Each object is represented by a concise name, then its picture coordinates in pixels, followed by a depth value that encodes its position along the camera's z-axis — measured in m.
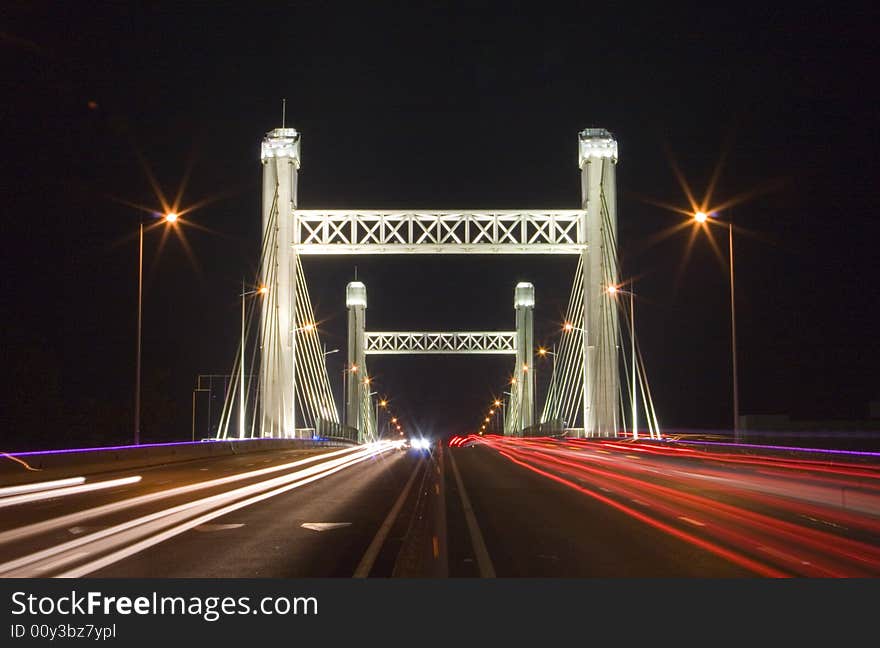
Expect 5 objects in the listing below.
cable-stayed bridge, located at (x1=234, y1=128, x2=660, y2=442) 48.50
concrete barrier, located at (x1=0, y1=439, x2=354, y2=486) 26.55
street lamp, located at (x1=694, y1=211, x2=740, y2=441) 37.06
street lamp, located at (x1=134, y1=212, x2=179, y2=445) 35.84
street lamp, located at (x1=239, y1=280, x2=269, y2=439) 48.47
